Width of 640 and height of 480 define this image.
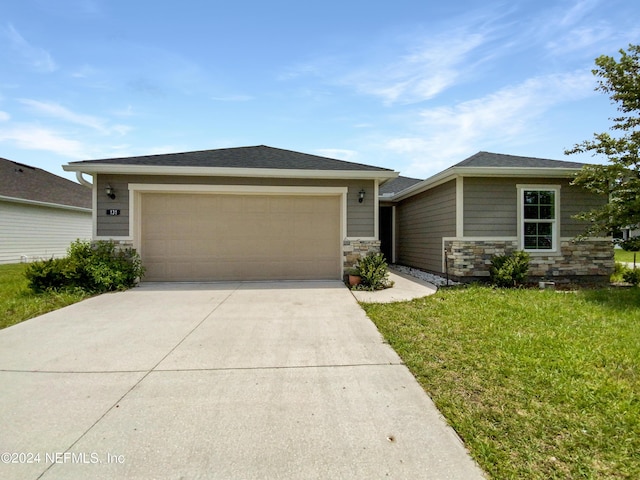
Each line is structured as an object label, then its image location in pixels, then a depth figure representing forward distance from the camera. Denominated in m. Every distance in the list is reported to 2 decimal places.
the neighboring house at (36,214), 11.86
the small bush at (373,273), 7.12
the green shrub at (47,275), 6.45
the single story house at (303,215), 7.54
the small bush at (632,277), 7.79
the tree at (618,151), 6.68
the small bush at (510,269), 7.18
